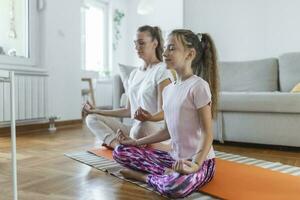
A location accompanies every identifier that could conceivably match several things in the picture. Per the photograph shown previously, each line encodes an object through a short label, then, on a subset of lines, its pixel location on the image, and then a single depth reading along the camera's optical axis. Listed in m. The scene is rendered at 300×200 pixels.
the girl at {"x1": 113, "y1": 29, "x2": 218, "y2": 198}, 1.23
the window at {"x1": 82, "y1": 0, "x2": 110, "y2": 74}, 5.23
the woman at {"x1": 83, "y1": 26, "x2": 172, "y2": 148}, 1.60
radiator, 3.15
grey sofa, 2.43
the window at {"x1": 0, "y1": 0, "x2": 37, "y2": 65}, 3.39
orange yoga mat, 1.29
